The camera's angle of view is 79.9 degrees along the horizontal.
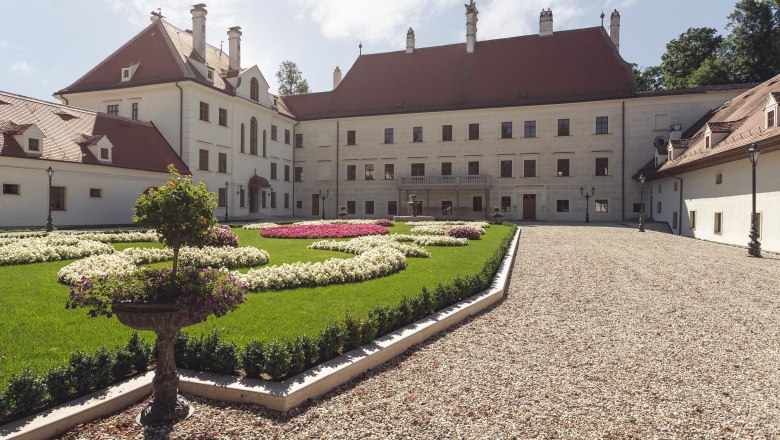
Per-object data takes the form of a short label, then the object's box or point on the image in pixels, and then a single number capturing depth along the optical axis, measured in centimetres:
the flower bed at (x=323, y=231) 2046
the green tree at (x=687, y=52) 4975
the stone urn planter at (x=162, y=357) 409
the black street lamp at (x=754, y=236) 1666
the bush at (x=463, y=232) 2081
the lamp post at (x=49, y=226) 2221
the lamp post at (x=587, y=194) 4068
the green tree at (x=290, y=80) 6619
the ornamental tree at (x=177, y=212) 453
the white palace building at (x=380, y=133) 2834
